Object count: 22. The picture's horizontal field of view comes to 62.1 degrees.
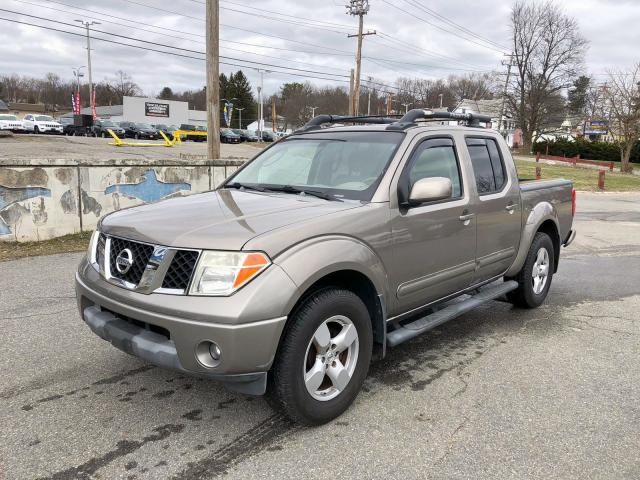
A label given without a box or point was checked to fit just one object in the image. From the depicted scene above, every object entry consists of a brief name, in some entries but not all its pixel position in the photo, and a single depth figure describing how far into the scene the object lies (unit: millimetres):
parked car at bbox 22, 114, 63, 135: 48031
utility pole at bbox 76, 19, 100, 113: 64000
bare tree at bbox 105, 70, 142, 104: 112188
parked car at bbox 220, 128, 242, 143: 58969
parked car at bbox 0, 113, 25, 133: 44875
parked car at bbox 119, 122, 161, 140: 51594
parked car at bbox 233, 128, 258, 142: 63806
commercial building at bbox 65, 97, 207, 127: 76188
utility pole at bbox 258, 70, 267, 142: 62719
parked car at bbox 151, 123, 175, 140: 55788
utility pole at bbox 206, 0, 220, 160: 12172
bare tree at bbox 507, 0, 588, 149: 62438
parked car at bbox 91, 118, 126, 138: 50562
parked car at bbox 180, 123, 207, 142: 60531
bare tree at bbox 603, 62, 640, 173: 39094
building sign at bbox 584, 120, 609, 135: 82250
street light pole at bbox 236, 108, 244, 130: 103112
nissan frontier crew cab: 2740
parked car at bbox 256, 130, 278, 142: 66225
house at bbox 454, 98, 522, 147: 83062
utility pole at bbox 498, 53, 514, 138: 64312
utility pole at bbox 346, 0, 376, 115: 33250
